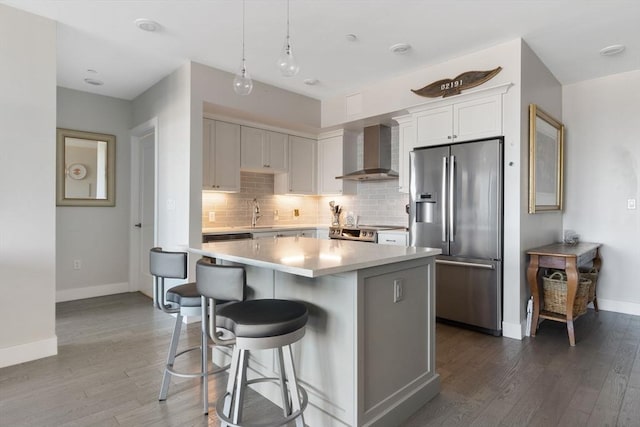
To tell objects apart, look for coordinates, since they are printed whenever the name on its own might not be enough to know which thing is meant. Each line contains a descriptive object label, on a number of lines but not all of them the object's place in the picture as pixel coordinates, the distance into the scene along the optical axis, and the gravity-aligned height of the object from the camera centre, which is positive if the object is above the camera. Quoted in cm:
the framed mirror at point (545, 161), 339 +54
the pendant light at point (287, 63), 216 +91
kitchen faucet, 520 -2
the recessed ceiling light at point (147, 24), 297 +158
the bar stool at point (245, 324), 159 -52
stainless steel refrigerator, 335 -11
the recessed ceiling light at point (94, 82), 432 +159
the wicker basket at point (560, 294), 325 -75
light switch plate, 398 +11
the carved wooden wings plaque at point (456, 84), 344 +131
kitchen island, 176 -62
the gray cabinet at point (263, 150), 470 +85
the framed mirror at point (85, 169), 457 +57
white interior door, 486 +5
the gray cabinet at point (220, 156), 429 +70
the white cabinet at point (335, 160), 531 +79
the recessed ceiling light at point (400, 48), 342 +160
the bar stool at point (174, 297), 213 -52
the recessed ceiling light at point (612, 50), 341 +159
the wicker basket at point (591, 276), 374 -67
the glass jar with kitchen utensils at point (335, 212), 572 +0
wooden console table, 310 -50
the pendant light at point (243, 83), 237 +86
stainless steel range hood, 489 +80
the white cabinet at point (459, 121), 341 +93
